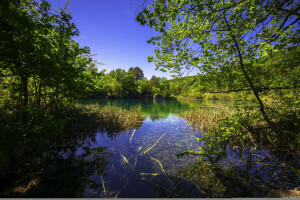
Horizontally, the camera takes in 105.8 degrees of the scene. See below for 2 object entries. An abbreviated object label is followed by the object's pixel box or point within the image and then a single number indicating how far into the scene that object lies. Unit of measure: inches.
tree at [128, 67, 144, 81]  3121.6
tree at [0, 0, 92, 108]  125.2
